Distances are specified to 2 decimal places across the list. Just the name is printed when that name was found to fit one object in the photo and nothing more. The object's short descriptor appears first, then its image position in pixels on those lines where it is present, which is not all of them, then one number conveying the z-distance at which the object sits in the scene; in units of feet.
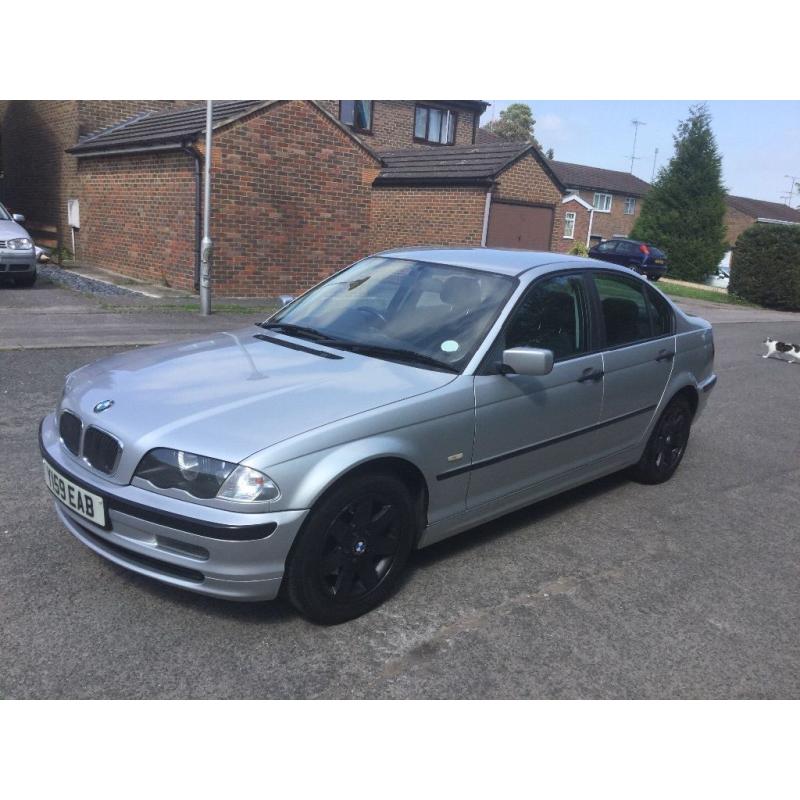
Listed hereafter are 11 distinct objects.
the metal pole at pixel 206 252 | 40.16
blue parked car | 102.83
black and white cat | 39.34
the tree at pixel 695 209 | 112.57
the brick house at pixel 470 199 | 68.23
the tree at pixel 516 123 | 261.85
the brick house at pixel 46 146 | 62.95
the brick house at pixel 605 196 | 174.19
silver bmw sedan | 9.93
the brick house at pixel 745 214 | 198.08
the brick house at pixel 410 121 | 95.91
